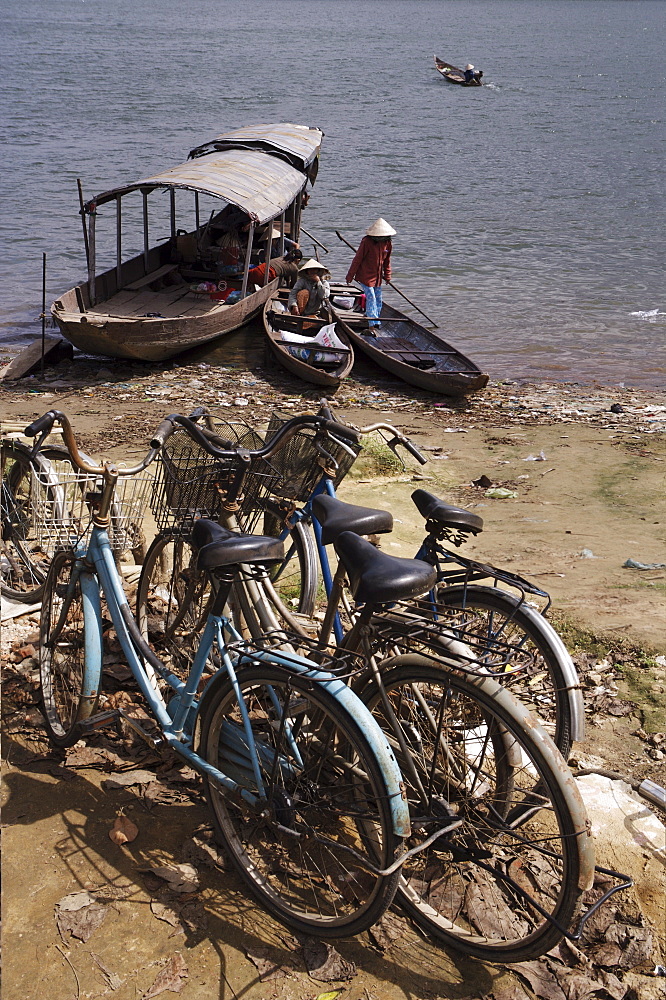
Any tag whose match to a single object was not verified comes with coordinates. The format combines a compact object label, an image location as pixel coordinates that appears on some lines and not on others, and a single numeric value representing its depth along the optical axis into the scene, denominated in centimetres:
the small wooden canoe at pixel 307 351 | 1175
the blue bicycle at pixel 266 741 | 265
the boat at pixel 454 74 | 5409
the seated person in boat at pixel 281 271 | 1440
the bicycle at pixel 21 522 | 471
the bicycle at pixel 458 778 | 260
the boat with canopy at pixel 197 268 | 1201
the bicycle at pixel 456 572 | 324
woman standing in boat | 1353
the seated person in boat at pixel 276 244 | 1582
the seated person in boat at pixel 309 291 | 1291
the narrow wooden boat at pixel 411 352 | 1173
